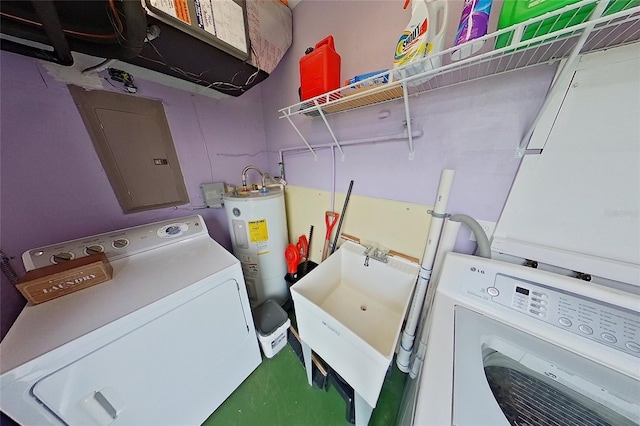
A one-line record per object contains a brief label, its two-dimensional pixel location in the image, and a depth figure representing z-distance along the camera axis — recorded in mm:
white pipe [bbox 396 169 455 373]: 901
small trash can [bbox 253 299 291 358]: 1351
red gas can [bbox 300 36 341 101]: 1008
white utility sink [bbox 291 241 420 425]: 796
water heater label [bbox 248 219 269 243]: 1513
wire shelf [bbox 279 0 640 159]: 473
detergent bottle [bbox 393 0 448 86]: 677
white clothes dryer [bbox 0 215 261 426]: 629
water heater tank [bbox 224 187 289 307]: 1493
